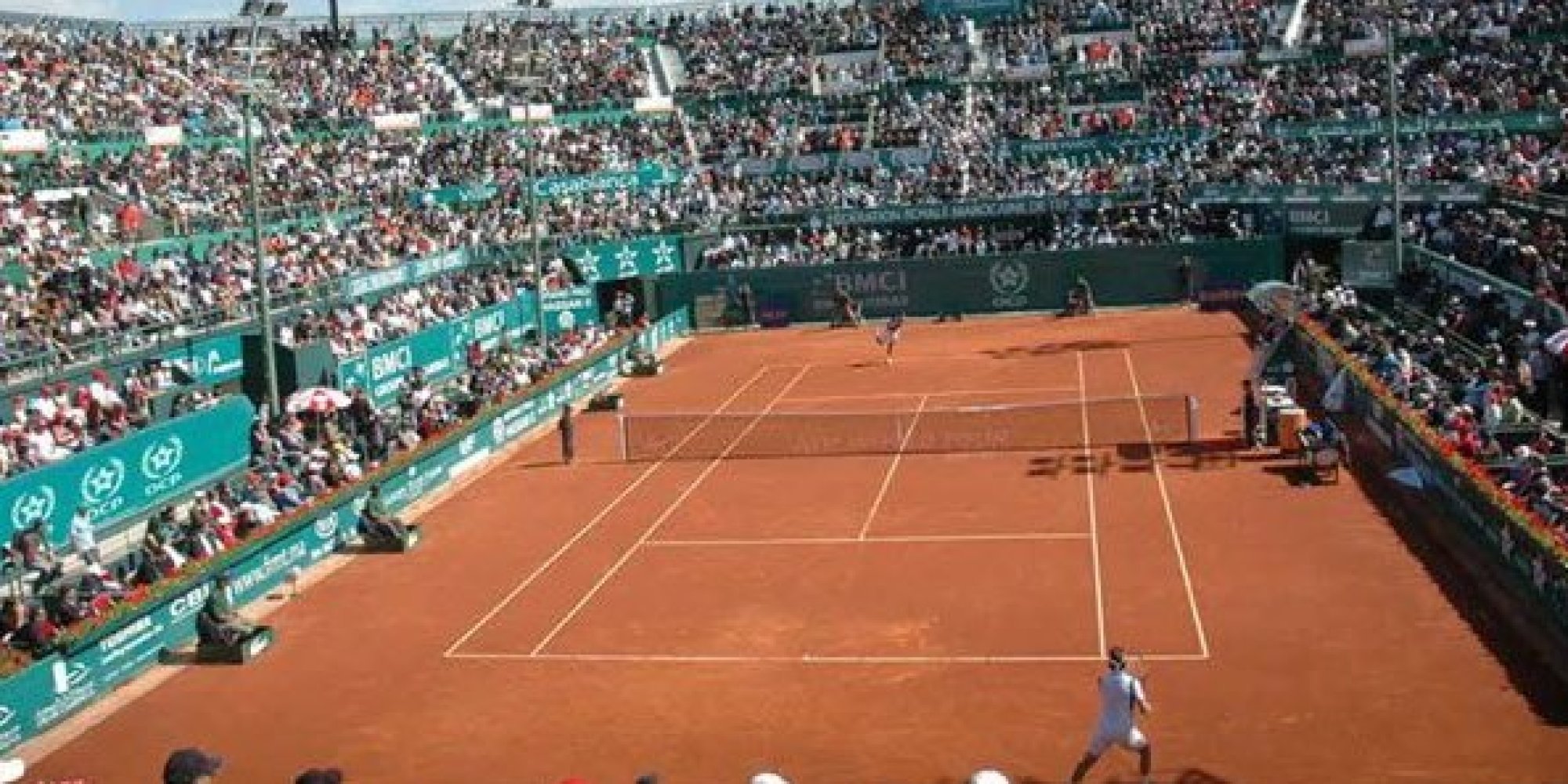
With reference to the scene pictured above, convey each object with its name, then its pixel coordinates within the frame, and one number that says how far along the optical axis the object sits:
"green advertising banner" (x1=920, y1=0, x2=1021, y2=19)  73.12
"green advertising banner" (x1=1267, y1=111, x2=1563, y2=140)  49.59
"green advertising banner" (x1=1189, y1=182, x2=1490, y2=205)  46.44
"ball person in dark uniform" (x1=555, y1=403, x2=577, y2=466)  34.16
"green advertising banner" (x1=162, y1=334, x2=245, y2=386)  35.28
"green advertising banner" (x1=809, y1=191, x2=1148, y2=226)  57.34
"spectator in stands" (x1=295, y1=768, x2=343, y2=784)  10.23
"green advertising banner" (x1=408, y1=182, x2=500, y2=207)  56.31
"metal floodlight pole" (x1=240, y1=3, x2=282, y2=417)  29.75
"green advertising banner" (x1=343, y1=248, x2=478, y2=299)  44.84
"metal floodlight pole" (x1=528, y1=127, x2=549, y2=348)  43.41
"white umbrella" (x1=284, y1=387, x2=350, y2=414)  30.97
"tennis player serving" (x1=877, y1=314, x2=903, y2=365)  45.59
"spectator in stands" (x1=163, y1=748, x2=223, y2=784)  10.09
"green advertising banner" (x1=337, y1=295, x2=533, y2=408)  38.75
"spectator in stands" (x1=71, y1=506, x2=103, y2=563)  26.36
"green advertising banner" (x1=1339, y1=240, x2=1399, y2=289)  44.78
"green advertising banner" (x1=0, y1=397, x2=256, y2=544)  26.91
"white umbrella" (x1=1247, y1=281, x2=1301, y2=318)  36.56
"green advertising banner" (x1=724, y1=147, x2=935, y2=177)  62.78
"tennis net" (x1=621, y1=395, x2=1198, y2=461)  33.59
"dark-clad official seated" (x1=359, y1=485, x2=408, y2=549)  27.75
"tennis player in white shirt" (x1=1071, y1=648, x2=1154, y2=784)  14.82
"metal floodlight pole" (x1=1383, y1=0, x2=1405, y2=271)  38.03
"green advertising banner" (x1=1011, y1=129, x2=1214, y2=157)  59.50
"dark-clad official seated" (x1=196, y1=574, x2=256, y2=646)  22.06
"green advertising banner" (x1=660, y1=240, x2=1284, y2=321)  54.22
